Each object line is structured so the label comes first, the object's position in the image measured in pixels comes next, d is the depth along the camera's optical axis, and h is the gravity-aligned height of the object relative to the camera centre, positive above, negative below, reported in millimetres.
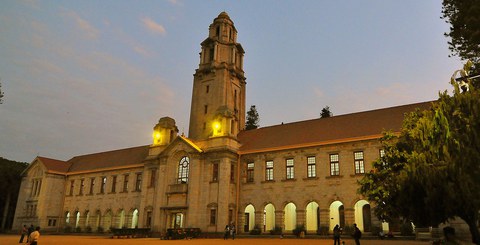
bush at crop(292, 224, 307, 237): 33312 -382
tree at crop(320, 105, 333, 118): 66000 +20137
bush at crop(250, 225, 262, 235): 35406 -611
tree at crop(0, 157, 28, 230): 56562 +4045
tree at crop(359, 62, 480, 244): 13461 +2286
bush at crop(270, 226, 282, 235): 34531 -543
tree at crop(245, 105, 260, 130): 75500 +21666
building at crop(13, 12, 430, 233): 33750 +5298
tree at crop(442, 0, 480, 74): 17766 +10216
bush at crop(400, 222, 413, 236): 28594 -33
